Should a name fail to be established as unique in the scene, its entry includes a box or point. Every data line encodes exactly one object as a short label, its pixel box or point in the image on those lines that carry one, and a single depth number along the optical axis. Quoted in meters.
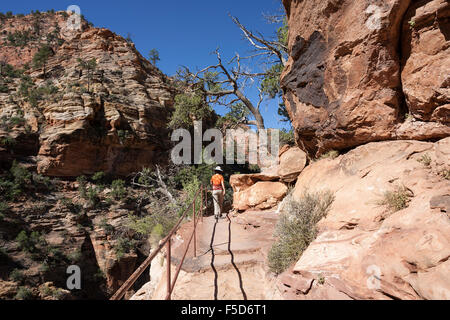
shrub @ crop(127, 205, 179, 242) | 8.85
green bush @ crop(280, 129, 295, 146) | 11.46
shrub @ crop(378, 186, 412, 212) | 3.27
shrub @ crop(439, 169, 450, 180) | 3.15
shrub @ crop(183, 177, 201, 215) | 10.81
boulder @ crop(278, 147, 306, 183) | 7.60
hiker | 8.04
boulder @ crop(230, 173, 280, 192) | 8.41
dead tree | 11.24
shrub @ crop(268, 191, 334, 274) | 3.86
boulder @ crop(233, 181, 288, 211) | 7.91
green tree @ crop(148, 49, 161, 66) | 37.55
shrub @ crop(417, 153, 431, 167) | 3.59
